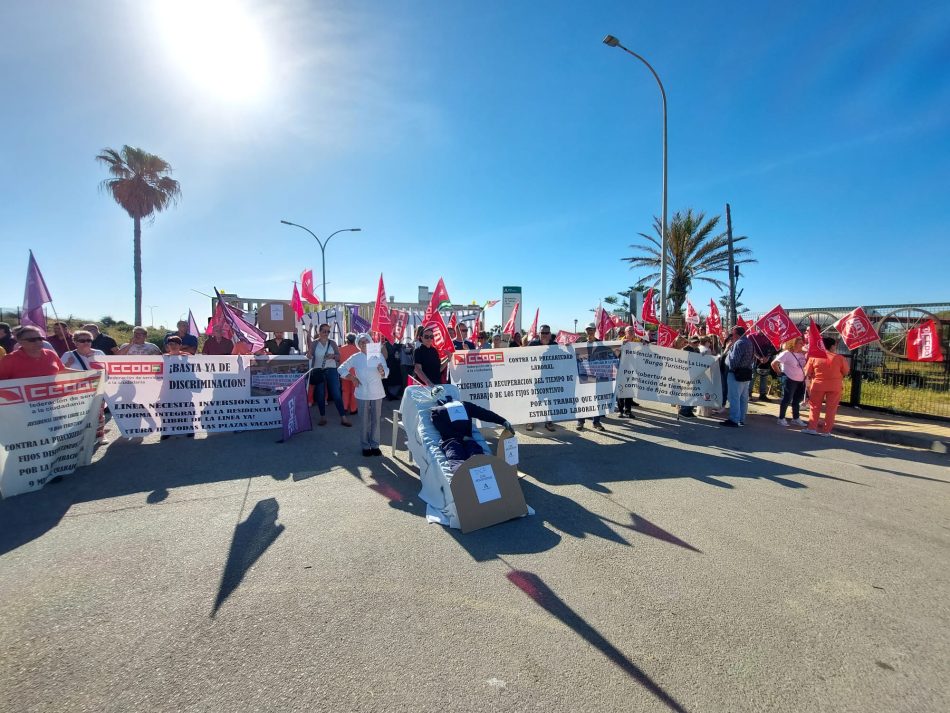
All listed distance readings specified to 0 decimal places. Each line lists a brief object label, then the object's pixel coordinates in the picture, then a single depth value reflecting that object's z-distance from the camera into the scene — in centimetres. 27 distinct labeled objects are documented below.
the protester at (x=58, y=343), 845
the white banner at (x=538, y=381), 734
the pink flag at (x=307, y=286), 1267
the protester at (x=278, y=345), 1018
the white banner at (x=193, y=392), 668
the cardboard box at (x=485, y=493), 393
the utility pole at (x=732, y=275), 1897
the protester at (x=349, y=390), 925
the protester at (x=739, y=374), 823
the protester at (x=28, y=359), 492
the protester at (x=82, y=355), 646
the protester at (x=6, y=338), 688
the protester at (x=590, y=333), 952
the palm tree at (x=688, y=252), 2081
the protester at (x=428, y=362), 720
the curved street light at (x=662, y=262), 1272
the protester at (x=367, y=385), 615
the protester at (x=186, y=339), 784
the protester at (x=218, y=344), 870
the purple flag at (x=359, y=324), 1307
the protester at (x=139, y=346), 748
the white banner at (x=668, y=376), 854
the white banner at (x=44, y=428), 464
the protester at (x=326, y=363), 809
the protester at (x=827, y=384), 760
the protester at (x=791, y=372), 832
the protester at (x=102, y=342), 813
